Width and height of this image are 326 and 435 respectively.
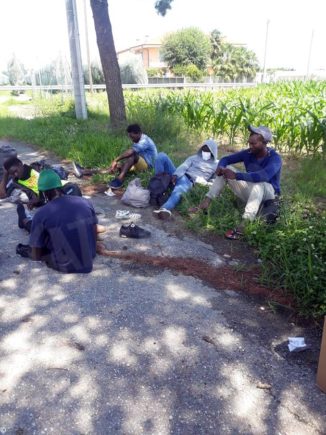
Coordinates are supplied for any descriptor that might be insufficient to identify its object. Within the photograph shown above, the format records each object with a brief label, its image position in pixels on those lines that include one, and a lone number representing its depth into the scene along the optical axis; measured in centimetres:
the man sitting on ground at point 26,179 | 507
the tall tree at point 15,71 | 3397
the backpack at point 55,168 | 633
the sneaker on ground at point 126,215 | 514
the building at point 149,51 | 5819
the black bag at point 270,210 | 450
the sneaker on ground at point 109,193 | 612
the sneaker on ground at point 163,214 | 504
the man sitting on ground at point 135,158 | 634
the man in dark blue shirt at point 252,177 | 450
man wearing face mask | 555
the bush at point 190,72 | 4008
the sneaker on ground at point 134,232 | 454
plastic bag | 548
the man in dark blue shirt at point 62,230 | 346
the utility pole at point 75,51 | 1128
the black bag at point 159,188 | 545
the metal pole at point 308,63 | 3716
